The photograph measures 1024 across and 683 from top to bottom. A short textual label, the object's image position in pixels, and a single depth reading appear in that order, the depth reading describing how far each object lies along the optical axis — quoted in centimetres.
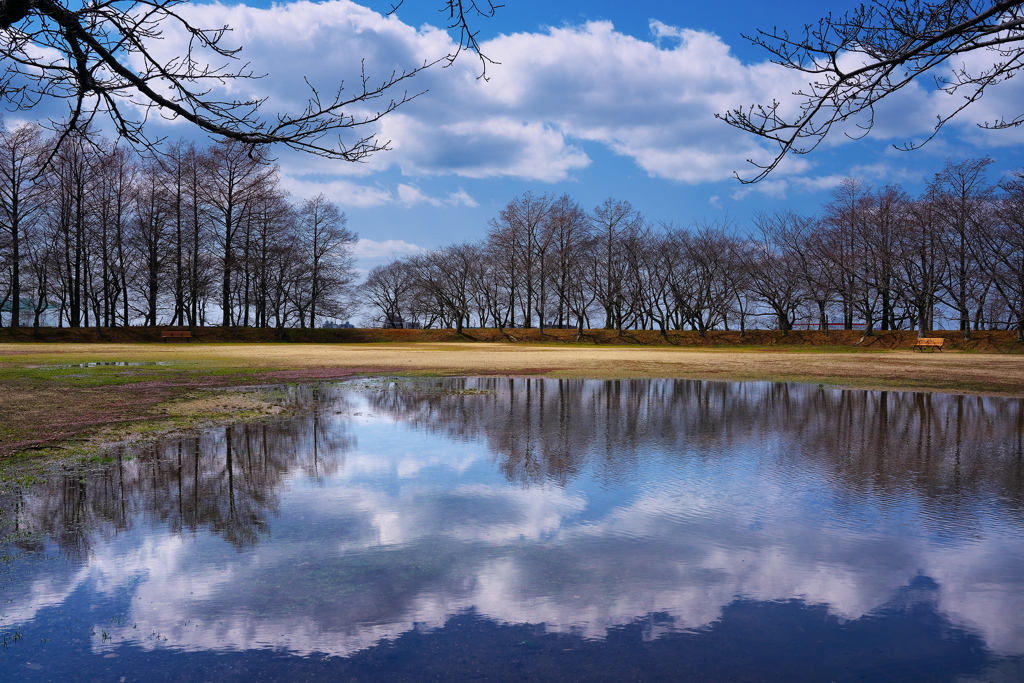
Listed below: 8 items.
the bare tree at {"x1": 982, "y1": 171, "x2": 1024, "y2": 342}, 4476
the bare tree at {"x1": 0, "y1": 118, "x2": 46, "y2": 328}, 4541
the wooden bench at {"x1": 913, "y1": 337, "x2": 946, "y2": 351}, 4133
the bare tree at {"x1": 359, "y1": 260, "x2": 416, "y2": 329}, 9312
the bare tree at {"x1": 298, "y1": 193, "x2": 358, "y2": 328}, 6372
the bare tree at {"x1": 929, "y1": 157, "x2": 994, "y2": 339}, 4931
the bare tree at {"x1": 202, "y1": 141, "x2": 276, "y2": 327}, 5331
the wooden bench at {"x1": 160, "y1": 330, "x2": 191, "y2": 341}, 5162
